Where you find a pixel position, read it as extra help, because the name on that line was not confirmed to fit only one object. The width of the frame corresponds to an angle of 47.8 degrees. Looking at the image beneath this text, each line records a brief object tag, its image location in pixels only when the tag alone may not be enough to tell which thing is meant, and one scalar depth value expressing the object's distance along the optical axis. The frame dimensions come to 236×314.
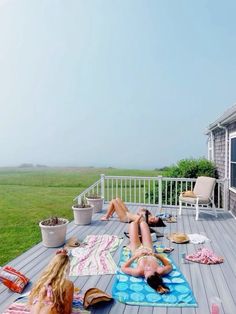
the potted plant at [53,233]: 4.65
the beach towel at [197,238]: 4.94
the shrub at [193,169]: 8.88
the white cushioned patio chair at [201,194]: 6.77
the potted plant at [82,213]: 6.16
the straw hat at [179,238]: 4.88
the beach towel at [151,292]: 2.85
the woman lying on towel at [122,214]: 5.98
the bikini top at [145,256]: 3.48
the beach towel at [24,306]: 2.59
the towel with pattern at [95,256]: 3.67
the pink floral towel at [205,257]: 3.97
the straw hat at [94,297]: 2.73
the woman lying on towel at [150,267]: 3.08
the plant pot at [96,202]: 7.33
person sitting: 2.20
